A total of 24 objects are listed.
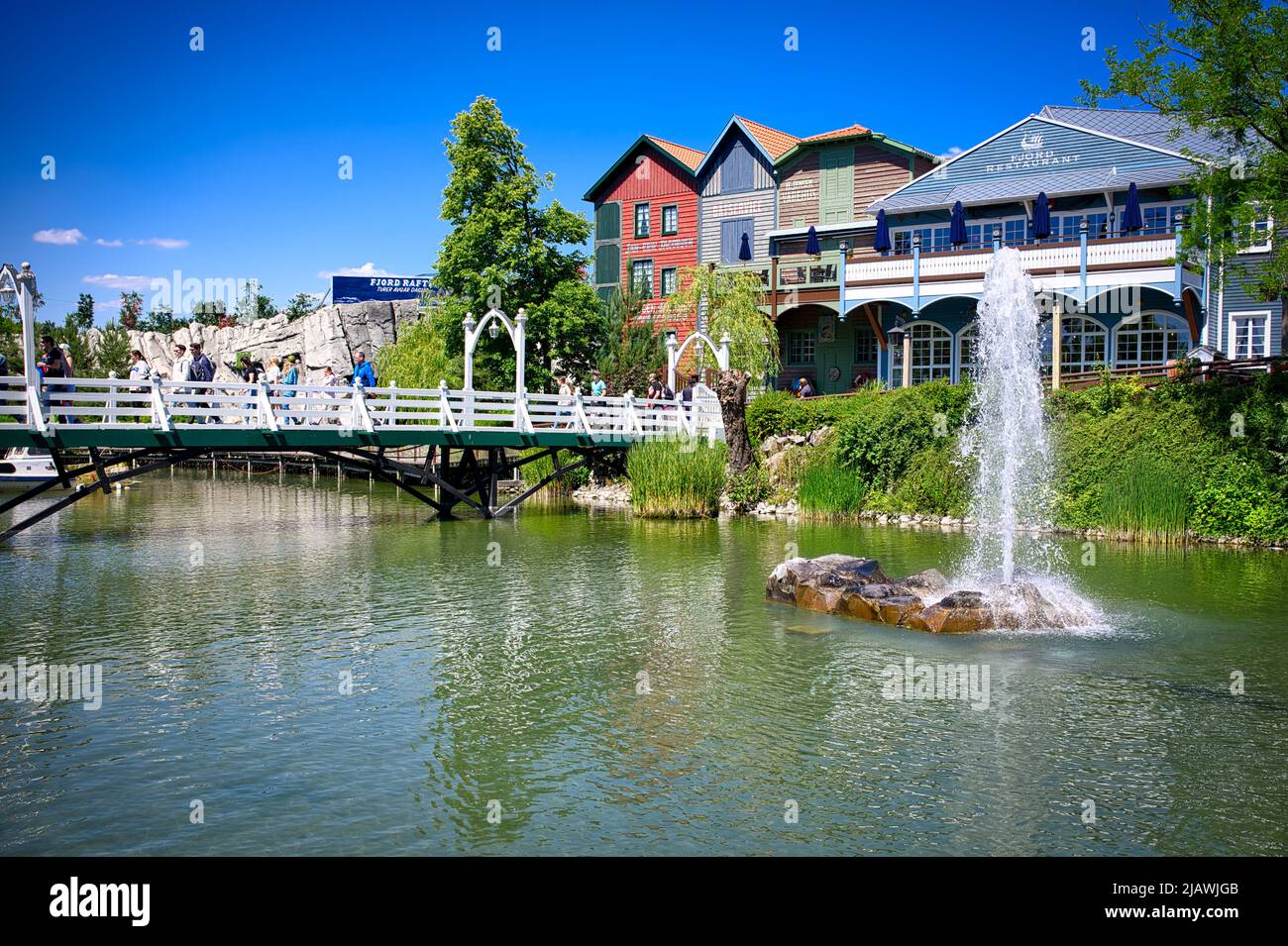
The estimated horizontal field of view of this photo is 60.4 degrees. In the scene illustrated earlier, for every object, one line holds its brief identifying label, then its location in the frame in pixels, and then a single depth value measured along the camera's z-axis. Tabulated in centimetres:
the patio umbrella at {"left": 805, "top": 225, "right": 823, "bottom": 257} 3988
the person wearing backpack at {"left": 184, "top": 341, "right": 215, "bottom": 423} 2409
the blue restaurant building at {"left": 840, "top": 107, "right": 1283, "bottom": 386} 3189
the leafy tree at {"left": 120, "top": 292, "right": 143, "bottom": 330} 7475
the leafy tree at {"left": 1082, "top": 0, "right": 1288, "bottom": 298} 2172
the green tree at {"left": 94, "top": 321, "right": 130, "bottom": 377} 5619
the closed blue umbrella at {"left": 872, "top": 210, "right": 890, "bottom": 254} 3647
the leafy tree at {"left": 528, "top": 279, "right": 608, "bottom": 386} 3716
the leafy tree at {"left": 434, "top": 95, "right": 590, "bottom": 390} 3712
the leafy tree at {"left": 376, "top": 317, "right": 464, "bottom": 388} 4159
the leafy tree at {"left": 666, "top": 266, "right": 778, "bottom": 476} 3925
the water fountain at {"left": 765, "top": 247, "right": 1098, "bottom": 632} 1323
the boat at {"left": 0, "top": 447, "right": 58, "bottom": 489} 3133
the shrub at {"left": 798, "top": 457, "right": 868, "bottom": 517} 2700
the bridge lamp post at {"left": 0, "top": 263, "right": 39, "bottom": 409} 1880
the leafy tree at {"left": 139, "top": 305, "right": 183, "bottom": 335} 7118
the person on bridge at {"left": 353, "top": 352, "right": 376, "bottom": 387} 2595
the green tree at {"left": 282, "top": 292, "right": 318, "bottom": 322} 6638
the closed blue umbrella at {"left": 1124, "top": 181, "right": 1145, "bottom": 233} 3184
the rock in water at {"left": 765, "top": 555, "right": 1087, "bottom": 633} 1315
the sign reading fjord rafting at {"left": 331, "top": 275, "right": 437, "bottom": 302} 6259
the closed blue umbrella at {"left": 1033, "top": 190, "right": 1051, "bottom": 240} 3225
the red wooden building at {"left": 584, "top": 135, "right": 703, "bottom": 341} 4747
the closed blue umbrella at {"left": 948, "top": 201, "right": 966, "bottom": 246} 3516
